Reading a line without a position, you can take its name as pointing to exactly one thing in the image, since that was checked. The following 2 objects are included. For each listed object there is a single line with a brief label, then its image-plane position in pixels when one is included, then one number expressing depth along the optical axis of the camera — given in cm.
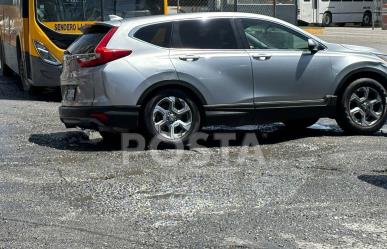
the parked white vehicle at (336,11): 4416
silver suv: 851
